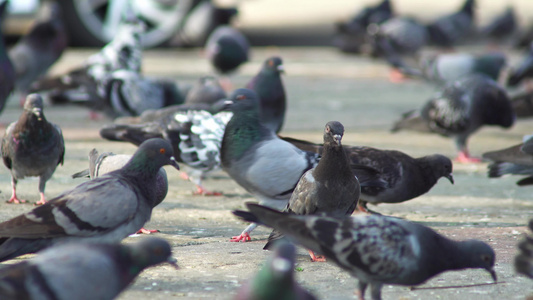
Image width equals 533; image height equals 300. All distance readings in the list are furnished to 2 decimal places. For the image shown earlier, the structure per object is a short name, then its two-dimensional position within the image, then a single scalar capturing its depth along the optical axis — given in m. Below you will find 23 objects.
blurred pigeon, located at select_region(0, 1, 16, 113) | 14.87
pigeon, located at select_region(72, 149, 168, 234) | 9.77
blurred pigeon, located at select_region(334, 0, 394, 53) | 33.44
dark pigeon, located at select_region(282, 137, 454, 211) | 10.75
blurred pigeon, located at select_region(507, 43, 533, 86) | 23.81
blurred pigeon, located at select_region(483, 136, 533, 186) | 11.49
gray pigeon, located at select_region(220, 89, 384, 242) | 9.91
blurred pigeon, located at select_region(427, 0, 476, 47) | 32.75
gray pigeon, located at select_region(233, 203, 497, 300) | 7.01
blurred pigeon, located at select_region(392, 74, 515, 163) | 15.53
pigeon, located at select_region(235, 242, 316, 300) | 5.10
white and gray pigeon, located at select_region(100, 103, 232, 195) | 12.23
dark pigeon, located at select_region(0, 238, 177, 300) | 5.70
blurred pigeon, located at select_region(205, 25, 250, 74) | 24.52
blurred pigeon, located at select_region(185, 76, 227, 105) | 16.16
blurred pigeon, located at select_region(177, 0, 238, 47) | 31.17
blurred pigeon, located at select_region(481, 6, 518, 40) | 35.28
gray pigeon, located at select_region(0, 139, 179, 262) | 7.54
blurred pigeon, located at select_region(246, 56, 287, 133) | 14.95
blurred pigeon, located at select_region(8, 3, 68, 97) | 20.98
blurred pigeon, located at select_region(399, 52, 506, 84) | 22.87
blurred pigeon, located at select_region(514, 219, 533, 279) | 6.71
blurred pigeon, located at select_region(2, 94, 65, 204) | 10.98
